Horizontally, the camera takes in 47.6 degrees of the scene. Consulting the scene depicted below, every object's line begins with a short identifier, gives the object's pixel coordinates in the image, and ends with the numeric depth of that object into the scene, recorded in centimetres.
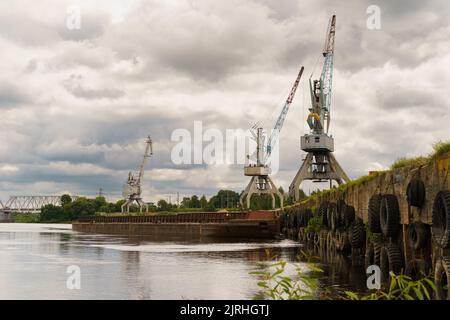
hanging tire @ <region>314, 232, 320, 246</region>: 4589
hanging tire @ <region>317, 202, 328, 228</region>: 3944
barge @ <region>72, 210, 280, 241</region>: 7488
